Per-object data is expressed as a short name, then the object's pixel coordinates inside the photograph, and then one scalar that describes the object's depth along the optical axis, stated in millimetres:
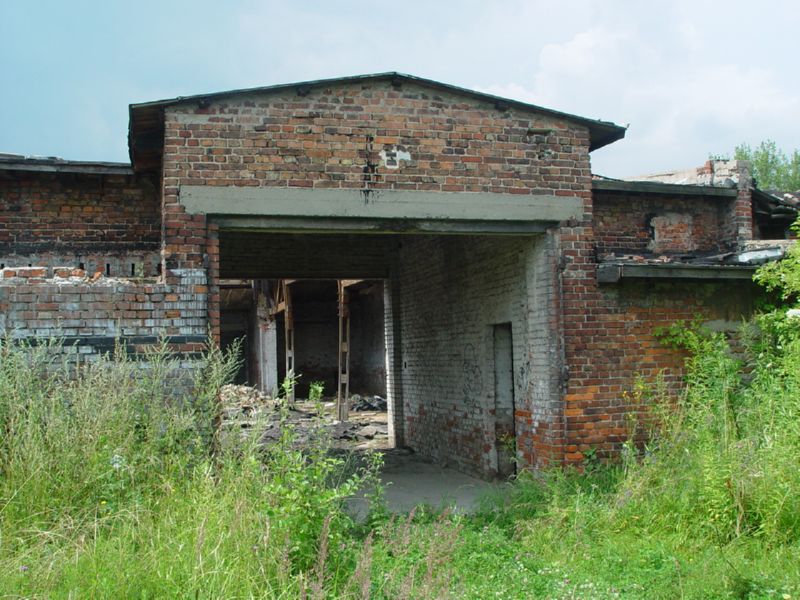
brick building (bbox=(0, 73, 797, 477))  7590
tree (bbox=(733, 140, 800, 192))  40031
